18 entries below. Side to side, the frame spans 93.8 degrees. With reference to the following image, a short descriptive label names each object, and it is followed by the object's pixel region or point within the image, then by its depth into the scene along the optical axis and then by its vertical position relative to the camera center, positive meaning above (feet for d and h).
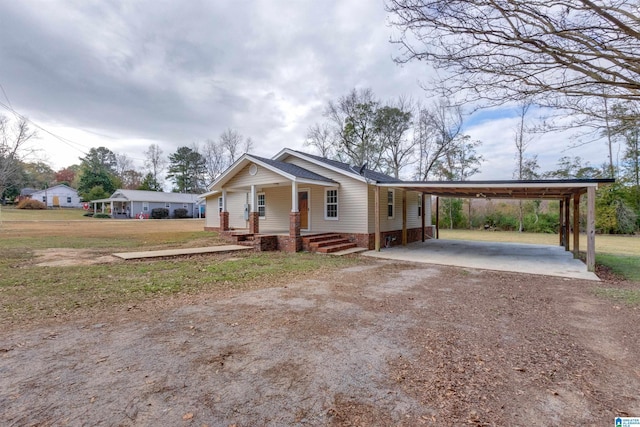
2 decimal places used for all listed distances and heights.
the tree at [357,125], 98.99 +29.26
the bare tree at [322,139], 107.04 +26.52
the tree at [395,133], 96.02 +25.68
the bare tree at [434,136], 91.20 +23.56
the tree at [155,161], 182.80 +32.81
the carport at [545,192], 27.30 +2.38
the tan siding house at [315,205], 40.50 +1.17
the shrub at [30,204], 135.95 +5.52
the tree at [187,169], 172.65 +26.27
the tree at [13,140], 89.86 +23.49
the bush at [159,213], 133.39 +0.62
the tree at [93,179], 158.61 +19.21
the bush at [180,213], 138.44 +0.52
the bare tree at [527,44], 13.78 +8.32
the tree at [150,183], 175.81 +18.87
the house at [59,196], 160.96 +10.69
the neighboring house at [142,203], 131.75 +5.21
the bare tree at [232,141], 149.79 +36.66
